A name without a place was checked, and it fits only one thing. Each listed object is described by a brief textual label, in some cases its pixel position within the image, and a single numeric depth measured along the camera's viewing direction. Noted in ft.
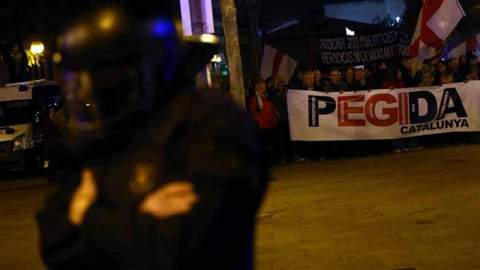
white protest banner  42.42
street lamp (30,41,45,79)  74.08
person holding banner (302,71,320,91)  42.55
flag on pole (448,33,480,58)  53.42
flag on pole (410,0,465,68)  42.09
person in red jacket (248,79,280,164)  41.70
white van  52.19
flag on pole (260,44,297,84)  52.75
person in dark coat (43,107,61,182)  45.06
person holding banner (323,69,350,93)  42.65
